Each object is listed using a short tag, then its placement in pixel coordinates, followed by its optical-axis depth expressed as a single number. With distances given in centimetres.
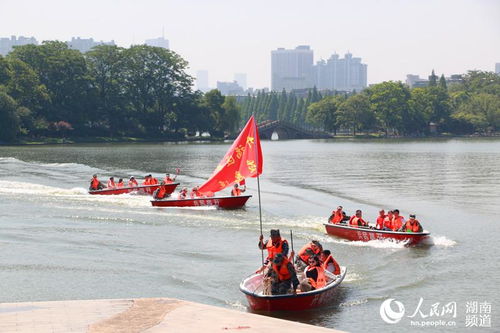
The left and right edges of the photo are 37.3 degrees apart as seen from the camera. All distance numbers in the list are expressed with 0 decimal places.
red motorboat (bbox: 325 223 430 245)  3459
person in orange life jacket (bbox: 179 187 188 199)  4824
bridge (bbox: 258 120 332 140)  18988
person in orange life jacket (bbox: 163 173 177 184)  5450
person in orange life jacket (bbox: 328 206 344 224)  3741
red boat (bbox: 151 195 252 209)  4684
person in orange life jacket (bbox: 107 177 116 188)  5434
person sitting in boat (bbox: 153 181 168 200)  4831
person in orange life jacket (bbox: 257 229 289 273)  2570
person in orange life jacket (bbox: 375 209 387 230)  3575
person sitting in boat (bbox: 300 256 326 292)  2420
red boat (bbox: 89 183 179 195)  5347
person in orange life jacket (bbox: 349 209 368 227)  3625
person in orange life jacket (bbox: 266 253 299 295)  2253
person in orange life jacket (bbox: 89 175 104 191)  5441
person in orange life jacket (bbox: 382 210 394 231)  3578
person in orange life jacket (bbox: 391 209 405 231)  3559
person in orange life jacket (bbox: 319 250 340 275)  2608
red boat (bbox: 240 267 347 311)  2252
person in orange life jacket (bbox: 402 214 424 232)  3500
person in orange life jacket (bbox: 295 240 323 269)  2619
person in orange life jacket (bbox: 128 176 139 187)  5534
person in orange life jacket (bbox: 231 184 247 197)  4788
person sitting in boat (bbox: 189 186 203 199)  4781
